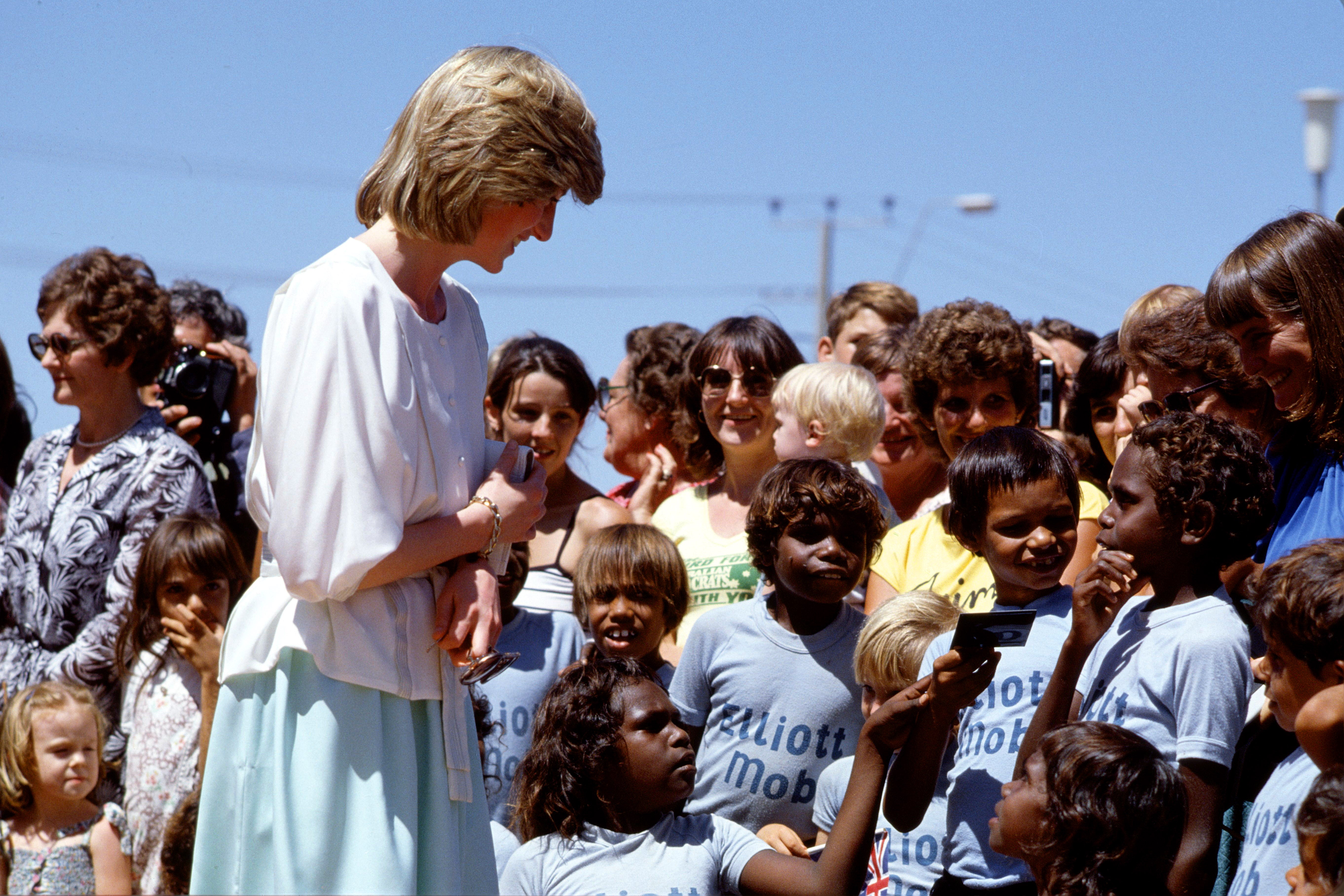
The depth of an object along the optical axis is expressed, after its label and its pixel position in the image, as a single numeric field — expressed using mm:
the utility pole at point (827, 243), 34531
